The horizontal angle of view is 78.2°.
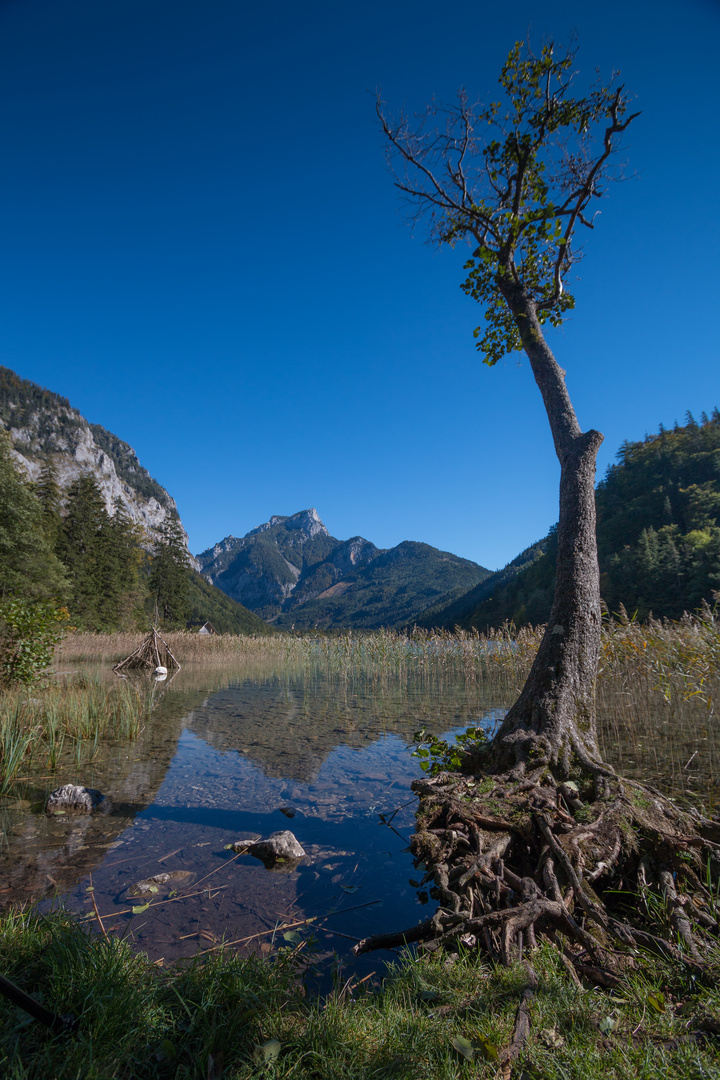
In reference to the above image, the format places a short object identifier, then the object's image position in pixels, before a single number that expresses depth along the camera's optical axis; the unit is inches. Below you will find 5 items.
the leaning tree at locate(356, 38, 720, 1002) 92.0
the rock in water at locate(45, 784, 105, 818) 181.9
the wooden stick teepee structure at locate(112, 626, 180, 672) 768.3
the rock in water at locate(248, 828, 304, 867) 149.5
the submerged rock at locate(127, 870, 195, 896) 127.6
